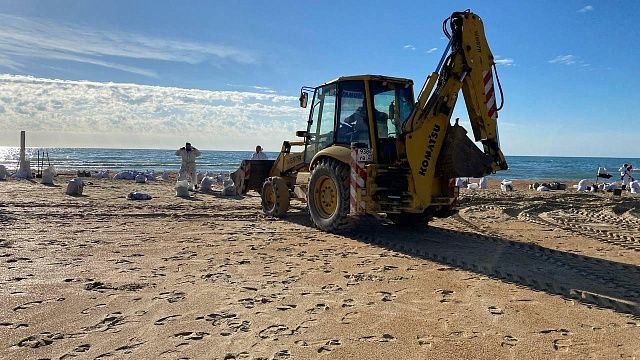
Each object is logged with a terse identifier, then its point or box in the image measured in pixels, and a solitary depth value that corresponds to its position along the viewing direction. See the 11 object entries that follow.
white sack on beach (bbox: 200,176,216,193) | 16.28
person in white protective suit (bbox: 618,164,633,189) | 20.42
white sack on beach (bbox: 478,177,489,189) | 20.50
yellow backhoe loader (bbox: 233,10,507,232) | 7.25
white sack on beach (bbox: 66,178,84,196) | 13.82
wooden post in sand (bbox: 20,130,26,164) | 20.38
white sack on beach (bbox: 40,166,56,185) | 17.16
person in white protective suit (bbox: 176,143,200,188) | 16.48
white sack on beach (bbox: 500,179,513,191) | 19.14
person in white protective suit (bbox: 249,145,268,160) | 16.48
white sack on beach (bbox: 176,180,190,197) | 14.35
